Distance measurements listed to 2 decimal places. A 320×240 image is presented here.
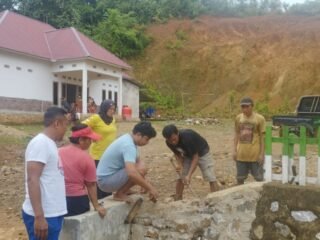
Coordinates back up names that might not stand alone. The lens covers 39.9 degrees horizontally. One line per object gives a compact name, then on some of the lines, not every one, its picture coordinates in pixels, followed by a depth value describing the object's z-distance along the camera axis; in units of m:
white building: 19.80
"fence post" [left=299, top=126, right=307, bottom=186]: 4.69
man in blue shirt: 4.47
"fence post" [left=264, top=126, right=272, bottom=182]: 4.92
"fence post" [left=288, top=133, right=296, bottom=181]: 4.82
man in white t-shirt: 3.19
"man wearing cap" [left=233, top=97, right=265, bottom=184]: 5.72
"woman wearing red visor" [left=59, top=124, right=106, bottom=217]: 4.04
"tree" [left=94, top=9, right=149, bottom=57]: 34.59
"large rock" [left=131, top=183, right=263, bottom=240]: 4.83
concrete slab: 4.14
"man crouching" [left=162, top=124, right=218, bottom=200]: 5.54
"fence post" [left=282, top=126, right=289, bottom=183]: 4.80
